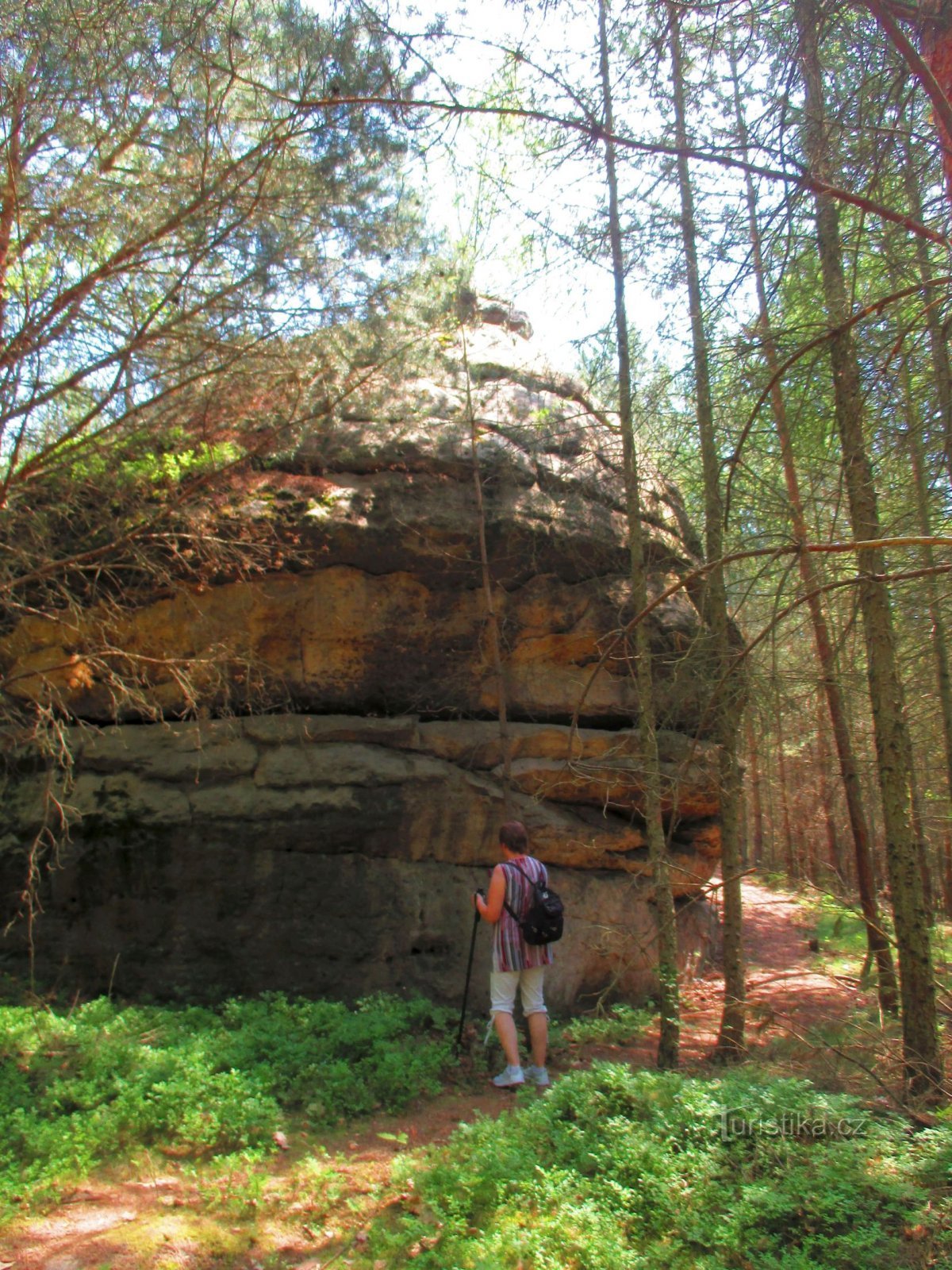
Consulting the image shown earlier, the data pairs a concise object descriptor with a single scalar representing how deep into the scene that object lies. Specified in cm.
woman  605
